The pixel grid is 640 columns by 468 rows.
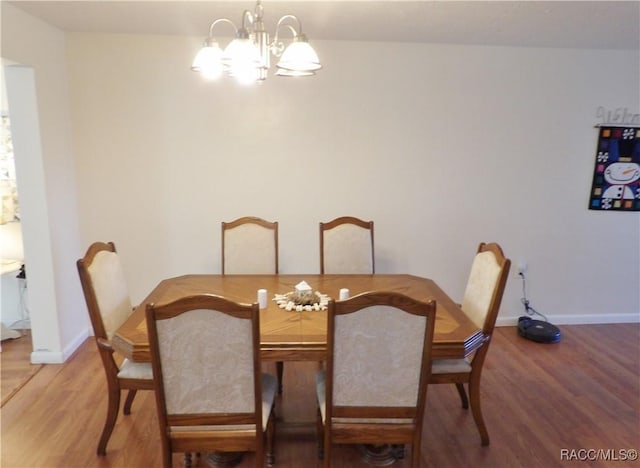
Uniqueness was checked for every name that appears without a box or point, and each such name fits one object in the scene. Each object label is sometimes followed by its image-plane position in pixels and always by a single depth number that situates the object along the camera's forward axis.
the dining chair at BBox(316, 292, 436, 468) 1.59
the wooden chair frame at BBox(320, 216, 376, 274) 3.04
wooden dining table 1.84
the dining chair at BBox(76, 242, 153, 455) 2.08
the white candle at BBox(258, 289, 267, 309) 2.23
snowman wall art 3.62
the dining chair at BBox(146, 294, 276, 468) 1.53
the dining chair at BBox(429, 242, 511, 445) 2.19
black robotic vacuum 3.51
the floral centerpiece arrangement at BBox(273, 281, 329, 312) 2.21
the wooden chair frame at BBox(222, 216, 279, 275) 3.02
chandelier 1.77
